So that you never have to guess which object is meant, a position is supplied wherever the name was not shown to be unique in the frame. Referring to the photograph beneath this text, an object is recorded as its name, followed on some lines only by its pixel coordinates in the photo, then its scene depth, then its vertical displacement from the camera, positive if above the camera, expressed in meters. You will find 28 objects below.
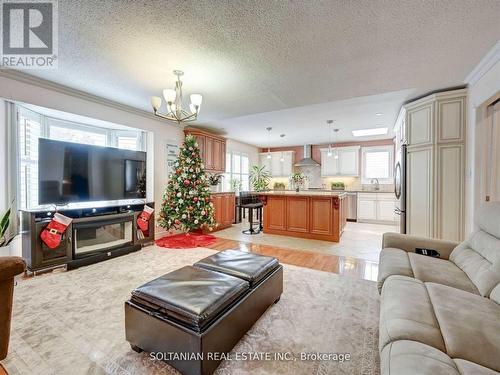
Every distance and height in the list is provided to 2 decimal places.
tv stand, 2.88 -0.79
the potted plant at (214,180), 6.16 +0.15
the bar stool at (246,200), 6.33 -0.47
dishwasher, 7.06 -0.69
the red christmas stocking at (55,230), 2.92 -0.62
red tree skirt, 4.30 -1.17
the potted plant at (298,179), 8.38 +0.25
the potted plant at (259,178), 8.47 +0.30
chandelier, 2.60 +1.03
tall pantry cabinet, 3.39 +0.33
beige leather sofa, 0.93 -0.72
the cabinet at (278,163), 8.60 +0.93
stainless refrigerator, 3.62 +0.01
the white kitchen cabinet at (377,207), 6.52 -0.66
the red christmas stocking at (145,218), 4.09 -0.63
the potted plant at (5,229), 2.62 -0.54
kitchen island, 4.64 -0.65
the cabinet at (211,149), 5.49 +0.99
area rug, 1.49 -1.22
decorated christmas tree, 4.52 -0.22
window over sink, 6.98 +0.73
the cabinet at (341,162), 7.39 +0.83
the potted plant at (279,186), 8.88 -0.02
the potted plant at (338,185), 7.68 +0.02
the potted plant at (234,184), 7.64 +0.03
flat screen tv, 3.09 +0.20
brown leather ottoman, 1.35 -0.89
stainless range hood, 7.81 +0.92
